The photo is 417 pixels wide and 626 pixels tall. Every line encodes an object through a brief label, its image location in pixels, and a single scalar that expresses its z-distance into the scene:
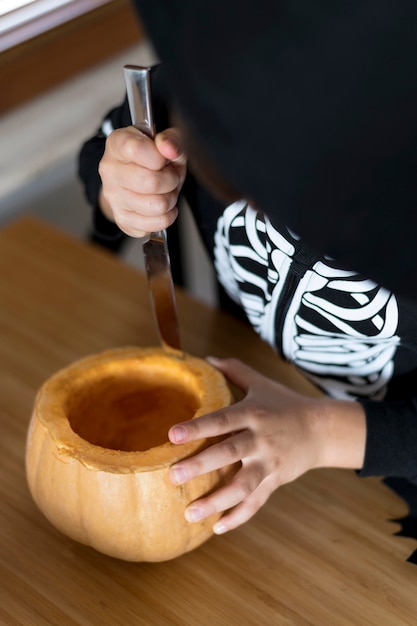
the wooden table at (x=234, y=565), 0.60
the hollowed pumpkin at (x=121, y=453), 0.58
